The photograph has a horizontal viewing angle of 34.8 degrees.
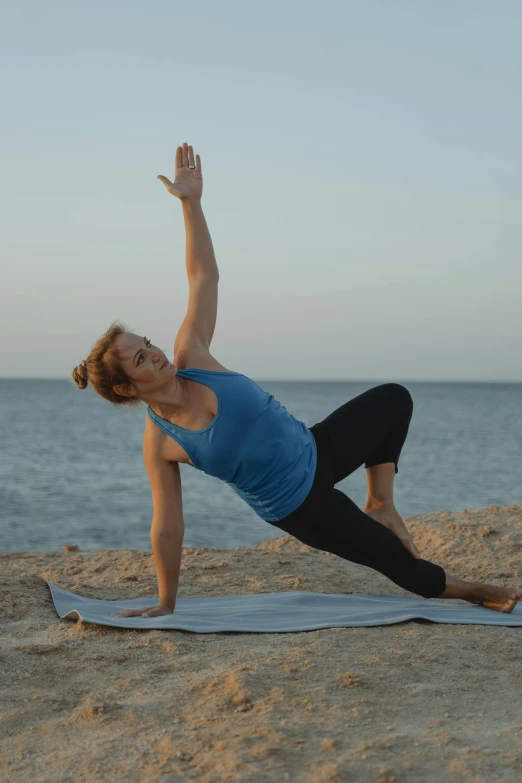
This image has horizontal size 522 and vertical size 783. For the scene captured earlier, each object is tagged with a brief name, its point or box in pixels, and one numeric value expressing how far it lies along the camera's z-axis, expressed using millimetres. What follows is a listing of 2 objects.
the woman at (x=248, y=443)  3930
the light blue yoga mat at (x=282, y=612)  4281
